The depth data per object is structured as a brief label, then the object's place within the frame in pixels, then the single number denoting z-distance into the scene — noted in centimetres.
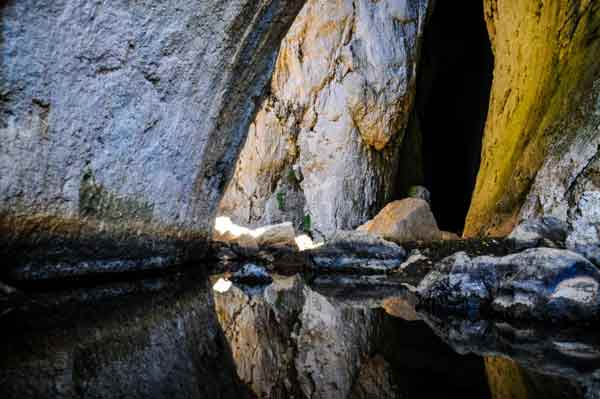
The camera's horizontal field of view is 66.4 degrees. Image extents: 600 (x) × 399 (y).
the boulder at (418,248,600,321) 262
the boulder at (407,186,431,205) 1081
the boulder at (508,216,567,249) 411
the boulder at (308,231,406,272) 508
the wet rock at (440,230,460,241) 784
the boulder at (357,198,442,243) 722
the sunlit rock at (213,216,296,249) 636
